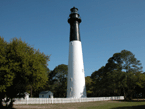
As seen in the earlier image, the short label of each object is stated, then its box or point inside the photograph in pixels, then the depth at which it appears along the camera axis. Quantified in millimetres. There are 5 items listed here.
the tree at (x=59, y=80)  49719
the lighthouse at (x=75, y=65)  25875
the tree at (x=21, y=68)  13477
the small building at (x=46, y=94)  43044
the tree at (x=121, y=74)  29172
